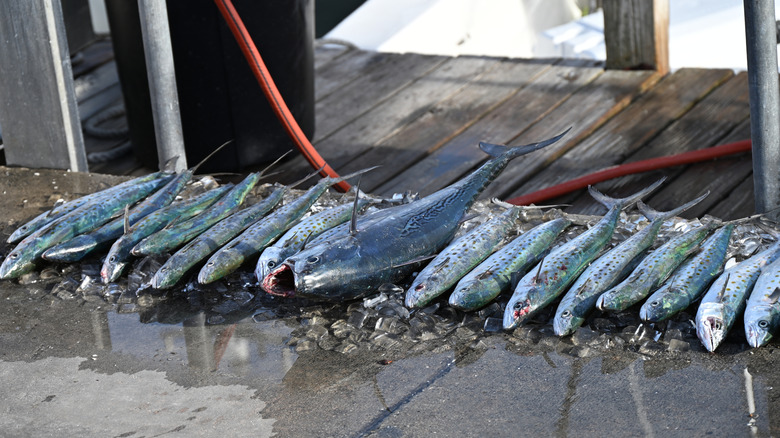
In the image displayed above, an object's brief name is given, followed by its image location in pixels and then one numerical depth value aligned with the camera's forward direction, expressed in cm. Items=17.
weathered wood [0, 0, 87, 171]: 399
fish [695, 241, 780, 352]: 239
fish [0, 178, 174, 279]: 311
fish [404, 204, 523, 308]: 266
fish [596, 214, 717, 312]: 251
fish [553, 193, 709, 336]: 252
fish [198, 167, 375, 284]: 289
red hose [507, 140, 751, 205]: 452
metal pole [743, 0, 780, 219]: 299
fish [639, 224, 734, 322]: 247
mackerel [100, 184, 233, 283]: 303
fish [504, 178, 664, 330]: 255
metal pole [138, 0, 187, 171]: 367
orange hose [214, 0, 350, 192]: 395
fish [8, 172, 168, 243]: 334
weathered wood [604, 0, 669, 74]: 573
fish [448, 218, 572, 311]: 262
